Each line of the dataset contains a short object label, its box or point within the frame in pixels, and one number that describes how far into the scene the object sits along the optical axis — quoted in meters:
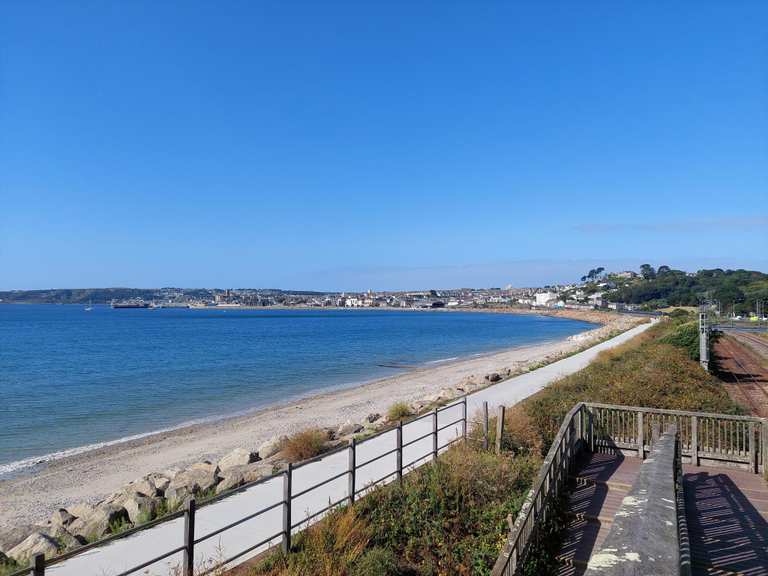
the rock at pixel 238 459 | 13.66
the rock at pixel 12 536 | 8.89
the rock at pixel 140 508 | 9.48
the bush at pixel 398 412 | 18.27
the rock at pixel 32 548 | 8.14
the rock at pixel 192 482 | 10.79
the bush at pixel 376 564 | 5.73
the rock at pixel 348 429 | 16.75
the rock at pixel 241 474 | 11.33
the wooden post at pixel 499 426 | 10.22
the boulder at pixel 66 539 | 8.41
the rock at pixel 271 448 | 14.14
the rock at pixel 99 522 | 9.13
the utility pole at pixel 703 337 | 25.36
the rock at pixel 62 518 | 10.15
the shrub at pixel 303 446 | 13.23
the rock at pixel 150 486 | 11.62
